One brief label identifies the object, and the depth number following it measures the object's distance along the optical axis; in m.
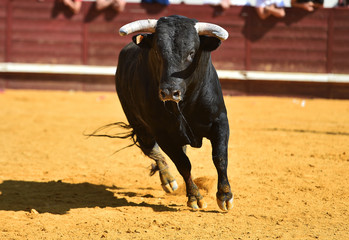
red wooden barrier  22.81
